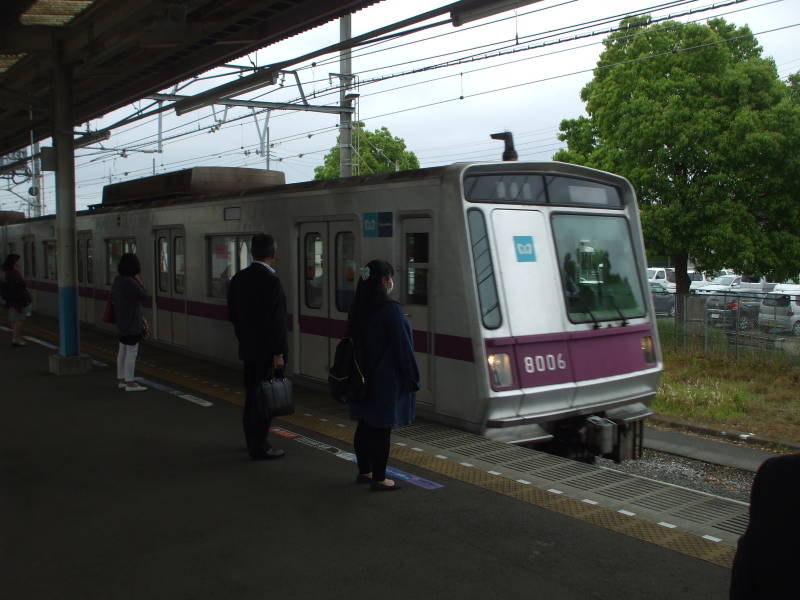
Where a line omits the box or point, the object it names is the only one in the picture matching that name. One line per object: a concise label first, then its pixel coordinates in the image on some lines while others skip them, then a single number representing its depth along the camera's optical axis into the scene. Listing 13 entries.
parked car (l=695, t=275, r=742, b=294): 30.11
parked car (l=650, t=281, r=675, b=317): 14.24
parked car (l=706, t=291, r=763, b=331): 13.15
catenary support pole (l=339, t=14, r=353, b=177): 19.36
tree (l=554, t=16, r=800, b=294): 15.96
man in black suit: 5.87
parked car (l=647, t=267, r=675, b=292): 33.64
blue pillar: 10.45
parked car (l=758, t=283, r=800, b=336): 13.15
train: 6.43
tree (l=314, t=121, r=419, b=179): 42.47
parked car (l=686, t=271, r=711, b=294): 33.09
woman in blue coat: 5.05
